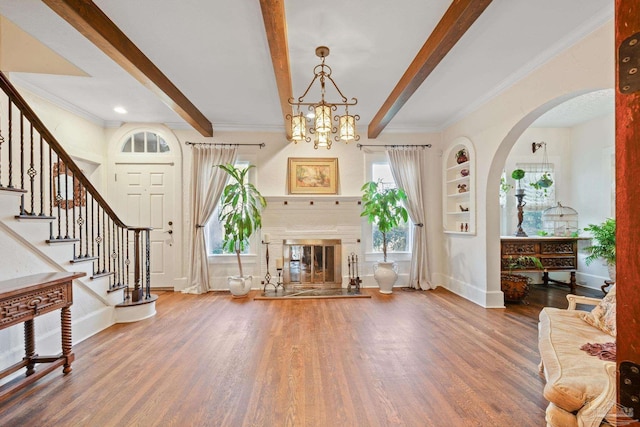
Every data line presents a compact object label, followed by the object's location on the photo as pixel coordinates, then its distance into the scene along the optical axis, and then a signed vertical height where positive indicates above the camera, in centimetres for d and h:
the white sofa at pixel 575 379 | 118 -79
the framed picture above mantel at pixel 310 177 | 493 +67
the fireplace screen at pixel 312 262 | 489 -79
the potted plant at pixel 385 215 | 457 +1
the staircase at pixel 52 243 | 221 -22
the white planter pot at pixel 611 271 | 373 -74
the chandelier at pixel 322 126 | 240 +78
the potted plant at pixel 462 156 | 441 +91
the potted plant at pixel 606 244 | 375 -40
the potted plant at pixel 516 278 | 388 -87
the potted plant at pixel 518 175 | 479 +66
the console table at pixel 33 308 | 183 -63
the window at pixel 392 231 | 511 -28
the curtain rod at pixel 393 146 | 498 +122
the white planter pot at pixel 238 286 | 442 -107
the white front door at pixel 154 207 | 474 +16
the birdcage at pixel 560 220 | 486 -9
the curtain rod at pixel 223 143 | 479 +122
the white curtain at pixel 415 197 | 484 +31
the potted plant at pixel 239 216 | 440 +0
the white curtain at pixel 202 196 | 468 +34
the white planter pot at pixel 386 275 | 455 -96
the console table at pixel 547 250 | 410 -52
